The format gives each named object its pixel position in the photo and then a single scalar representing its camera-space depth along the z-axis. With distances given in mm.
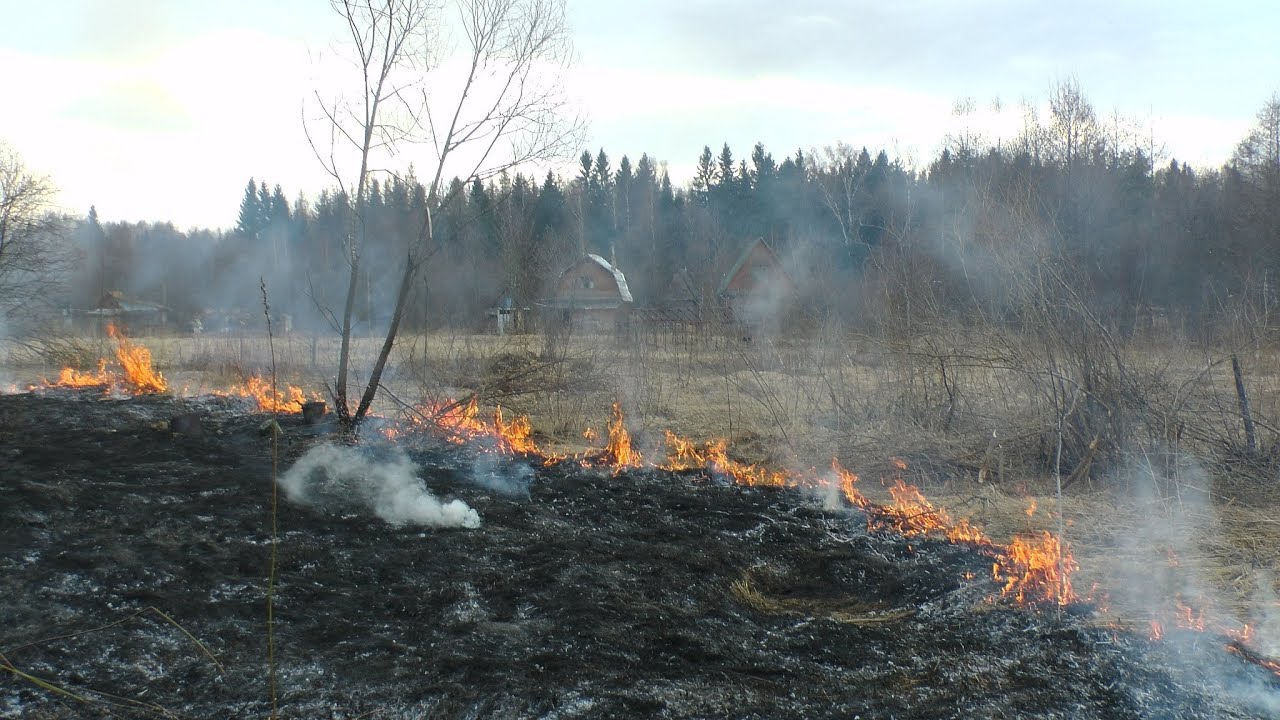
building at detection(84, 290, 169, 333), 29875
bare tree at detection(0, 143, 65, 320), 16500
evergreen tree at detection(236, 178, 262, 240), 67000
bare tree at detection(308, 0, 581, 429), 10594
